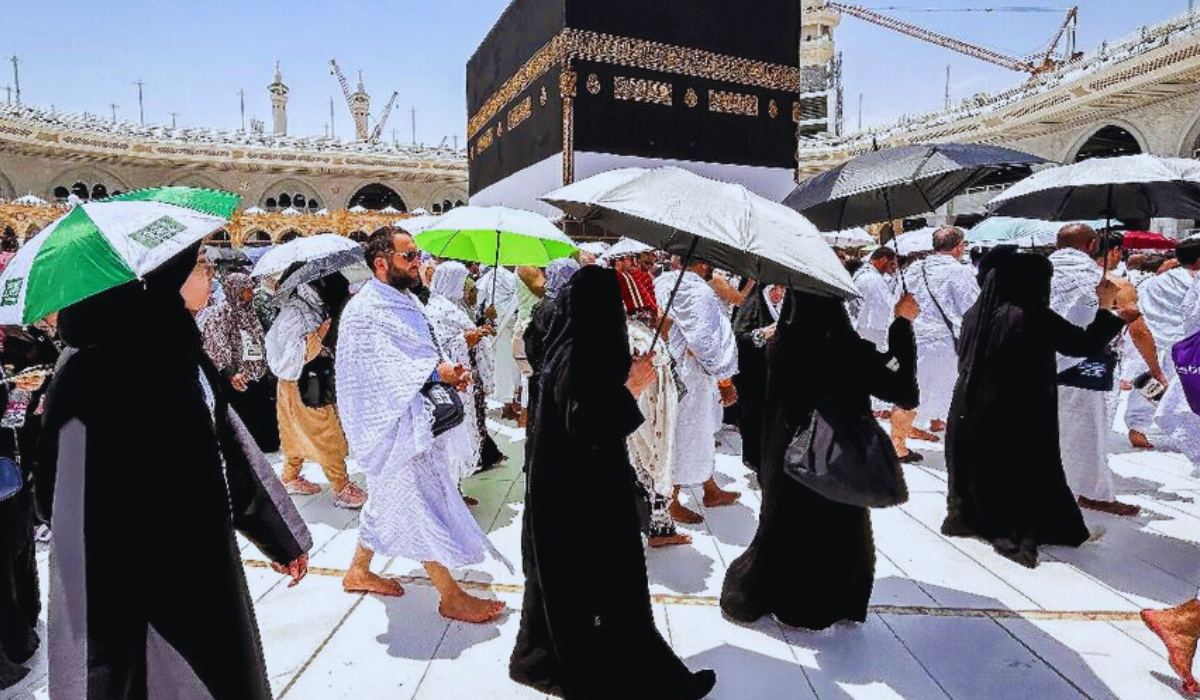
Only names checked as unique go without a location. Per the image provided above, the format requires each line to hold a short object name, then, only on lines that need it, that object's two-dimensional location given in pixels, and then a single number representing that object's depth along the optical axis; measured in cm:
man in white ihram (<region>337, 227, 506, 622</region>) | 224
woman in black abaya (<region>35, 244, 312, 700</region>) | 129
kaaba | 1413
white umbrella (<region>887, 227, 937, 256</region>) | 672
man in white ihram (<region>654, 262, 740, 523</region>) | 325
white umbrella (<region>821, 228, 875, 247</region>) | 763
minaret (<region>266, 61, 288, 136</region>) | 3750
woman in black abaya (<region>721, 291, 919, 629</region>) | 212
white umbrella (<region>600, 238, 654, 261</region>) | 517
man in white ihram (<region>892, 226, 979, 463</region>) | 458
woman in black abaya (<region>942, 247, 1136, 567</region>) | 274
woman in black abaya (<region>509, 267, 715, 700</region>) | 169
